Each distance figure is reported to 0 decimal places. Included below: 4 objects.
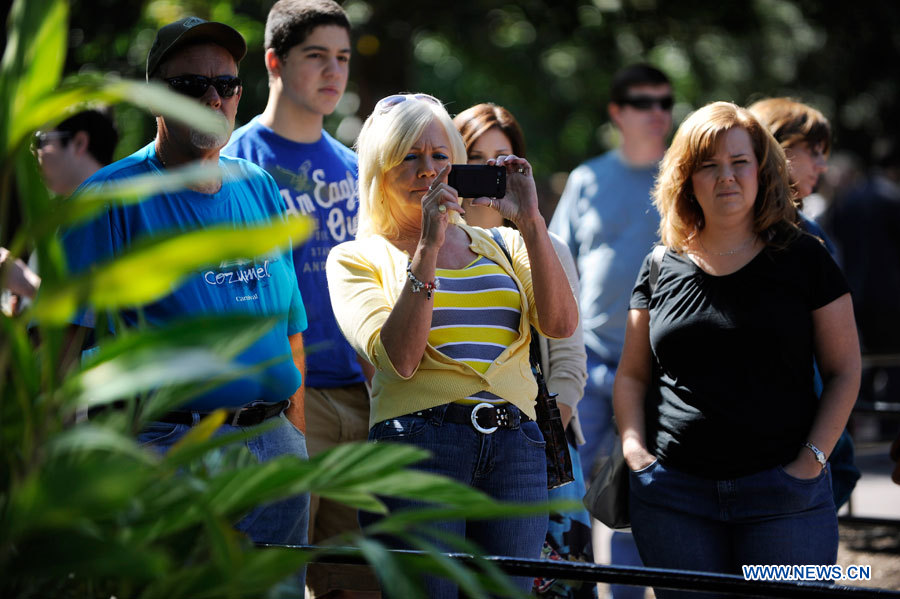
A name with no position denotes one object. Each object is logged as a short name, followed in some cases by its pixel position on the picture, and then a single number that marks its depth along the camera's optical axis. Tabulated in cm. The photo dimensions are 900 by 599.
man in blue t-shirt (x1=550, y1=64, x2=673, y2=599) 895
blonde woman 527
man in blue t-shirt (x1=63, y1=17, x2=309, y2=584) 529
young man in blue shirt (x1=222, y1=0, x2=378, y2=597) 746
